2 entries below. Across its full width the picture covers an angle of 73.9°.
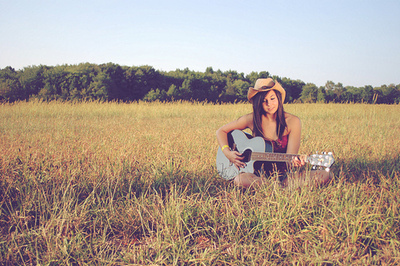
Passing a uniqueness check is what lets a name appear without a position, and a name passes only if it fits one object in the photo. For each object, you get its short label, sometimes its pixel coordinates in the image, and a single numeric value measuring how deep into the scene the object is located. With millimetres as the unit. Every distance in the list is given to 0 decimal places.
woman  2416
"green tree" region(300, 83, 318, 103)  32094
